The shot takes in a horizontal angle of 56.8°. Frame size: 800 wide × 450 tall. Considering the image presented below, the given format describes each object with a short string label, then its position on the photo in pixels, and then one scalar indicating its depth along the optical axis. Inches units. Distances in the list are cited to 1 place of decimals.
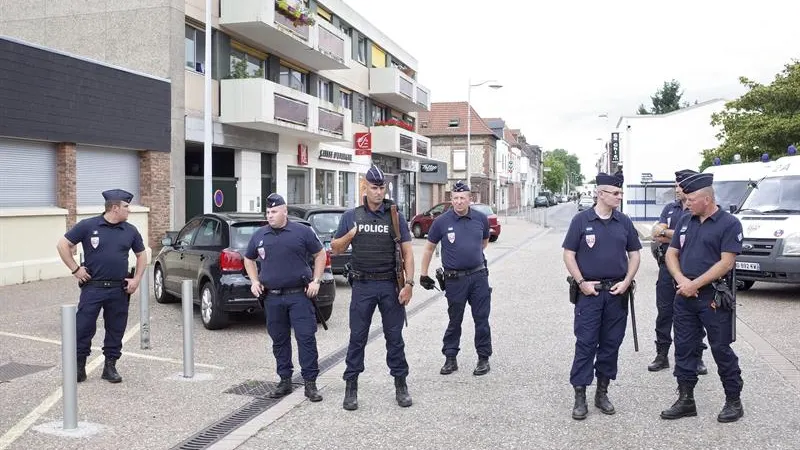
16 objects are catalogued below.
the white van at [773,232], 447.5
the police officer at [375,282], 231.0
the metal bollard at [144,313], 310.6
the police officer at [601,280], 219.0
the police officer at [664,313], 276.9
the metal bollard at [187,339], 265.9
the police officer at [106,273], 257.3
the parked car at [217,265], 355.6
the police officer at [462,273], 274.1
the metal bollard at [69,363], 200.8
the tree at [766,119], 1015.0
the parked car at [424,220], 1192.8
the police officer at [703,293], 209.5
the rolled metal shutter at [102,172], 638.5
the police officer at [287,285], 239.1
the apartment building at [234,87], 748.0
